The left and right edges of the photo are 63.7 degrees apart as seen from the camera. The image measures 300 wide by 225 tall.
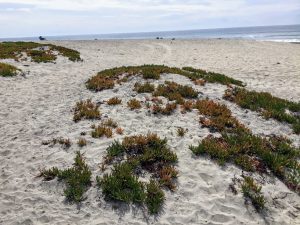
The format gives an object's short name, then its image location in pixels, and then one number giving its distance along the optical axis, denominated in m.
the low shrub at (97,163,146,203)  6.43
